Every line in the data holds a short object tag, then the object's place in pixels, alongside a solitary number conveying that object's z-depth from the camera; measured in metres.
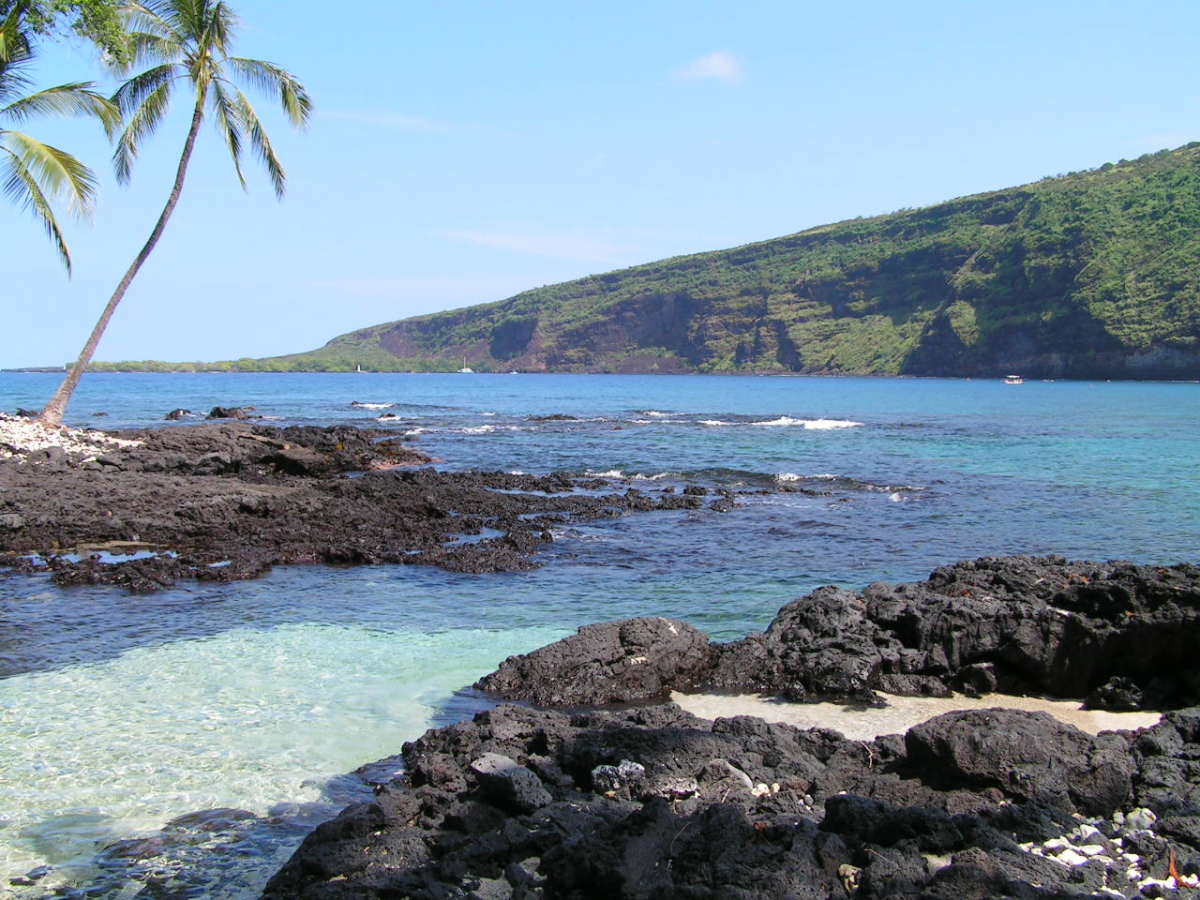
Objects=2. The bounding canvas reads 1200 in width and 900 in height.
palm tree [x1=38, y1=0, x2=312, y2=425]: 26.44
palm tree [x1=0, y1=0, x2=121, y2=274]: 19.38
